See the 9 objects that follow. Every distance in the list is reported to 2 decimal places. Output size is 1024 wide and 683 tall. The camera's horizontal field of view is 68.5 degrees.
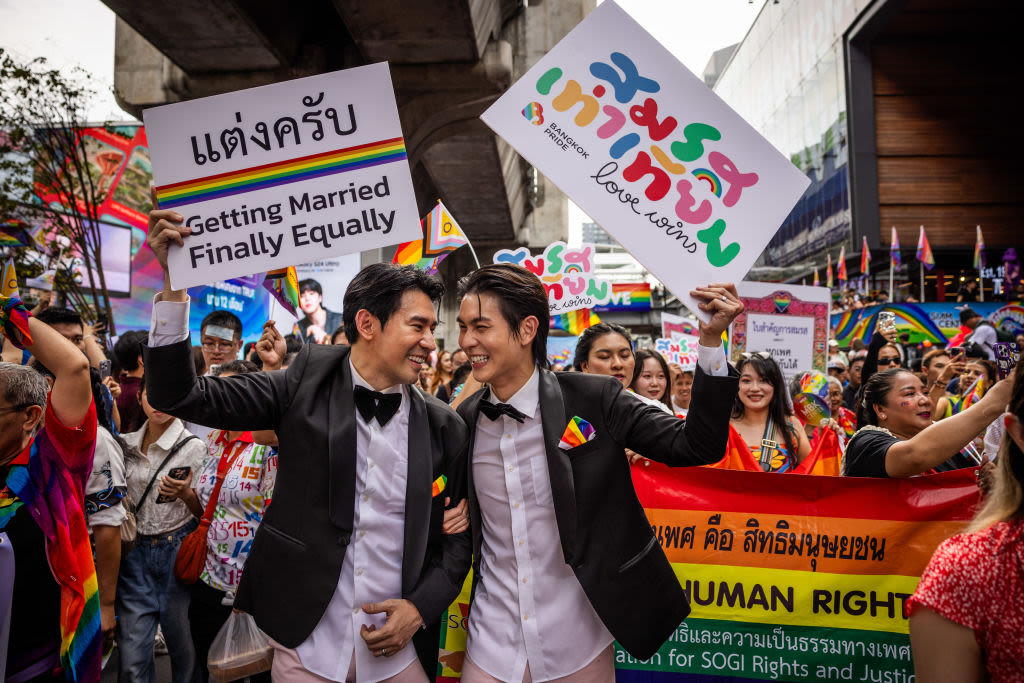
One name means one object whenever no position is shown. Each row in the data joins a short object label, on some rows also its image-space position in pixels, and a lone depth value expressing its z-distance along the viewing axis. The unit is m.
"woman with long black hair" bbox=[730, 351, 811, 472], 4.66
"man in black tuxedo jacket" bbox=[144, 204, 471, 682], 2.24
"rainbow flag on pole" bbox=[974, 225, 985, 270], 24.53
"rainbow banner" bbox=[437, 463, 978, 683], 3.25
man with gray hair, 2.39
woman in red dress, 1.47
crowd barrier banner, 16.92
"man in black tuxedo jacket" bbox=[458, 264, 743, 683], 2.32
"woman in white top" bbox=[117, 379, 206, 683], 3.81
